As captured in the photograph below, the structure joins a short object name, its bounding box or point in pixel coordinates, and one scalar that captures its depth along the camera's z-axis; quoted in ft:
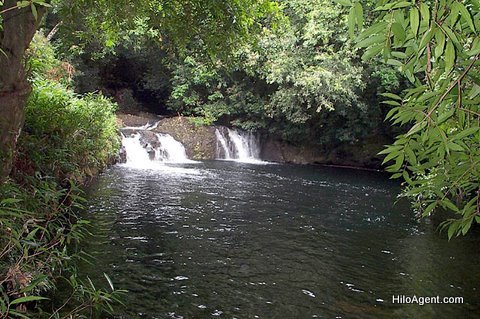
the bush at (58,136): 16.56
